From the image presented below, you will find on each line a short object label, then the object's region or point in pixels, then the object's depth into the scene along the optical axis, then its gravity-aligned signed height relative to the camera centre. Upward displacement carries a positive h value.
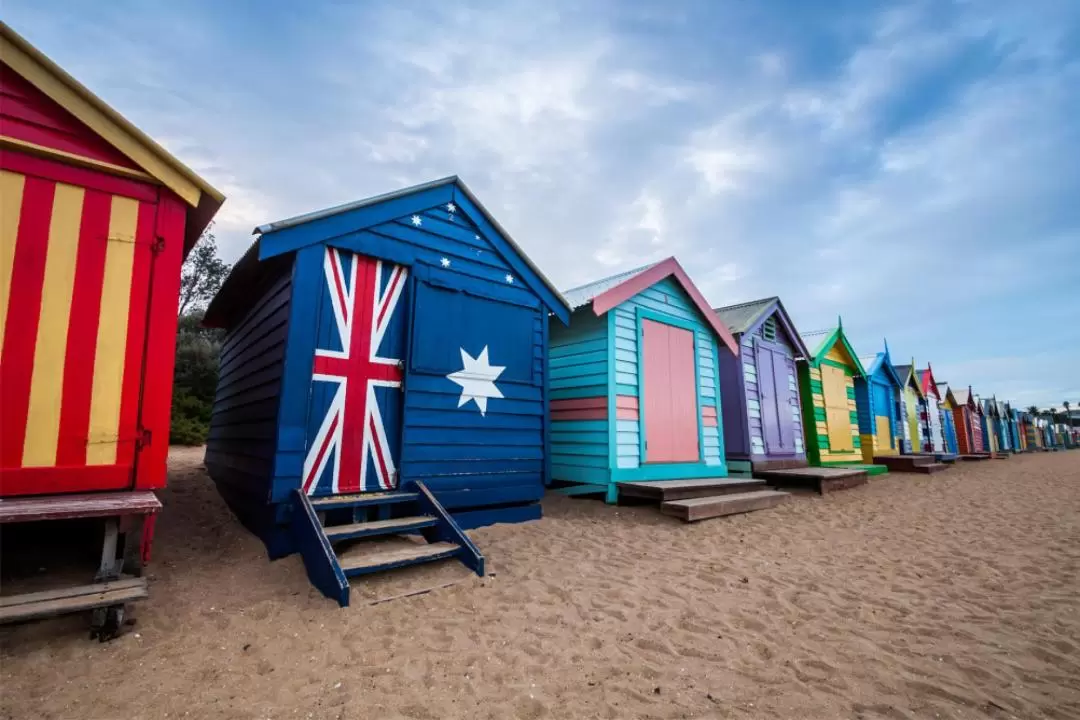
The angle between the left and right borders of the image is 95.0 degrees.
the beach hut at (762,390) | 11.09 +0.94
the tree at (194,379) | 15.41 +2.16
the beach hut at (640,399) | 7.94 +0.56
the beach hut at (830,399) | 13.91 +0.87
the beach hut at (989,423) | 36.28 +0.24
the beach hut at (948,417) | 28.16 +0.57
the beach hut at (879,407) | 17.05 +0.75
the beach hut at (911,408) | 20.55 +0.84
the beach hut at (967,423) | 30.86 +0.22
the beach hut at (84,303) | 3.52 +1.04
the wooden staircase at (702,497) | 6.97 -1.04
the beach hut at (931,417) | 23.97 +0.50
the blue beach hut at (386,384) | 4.72 +0.58
